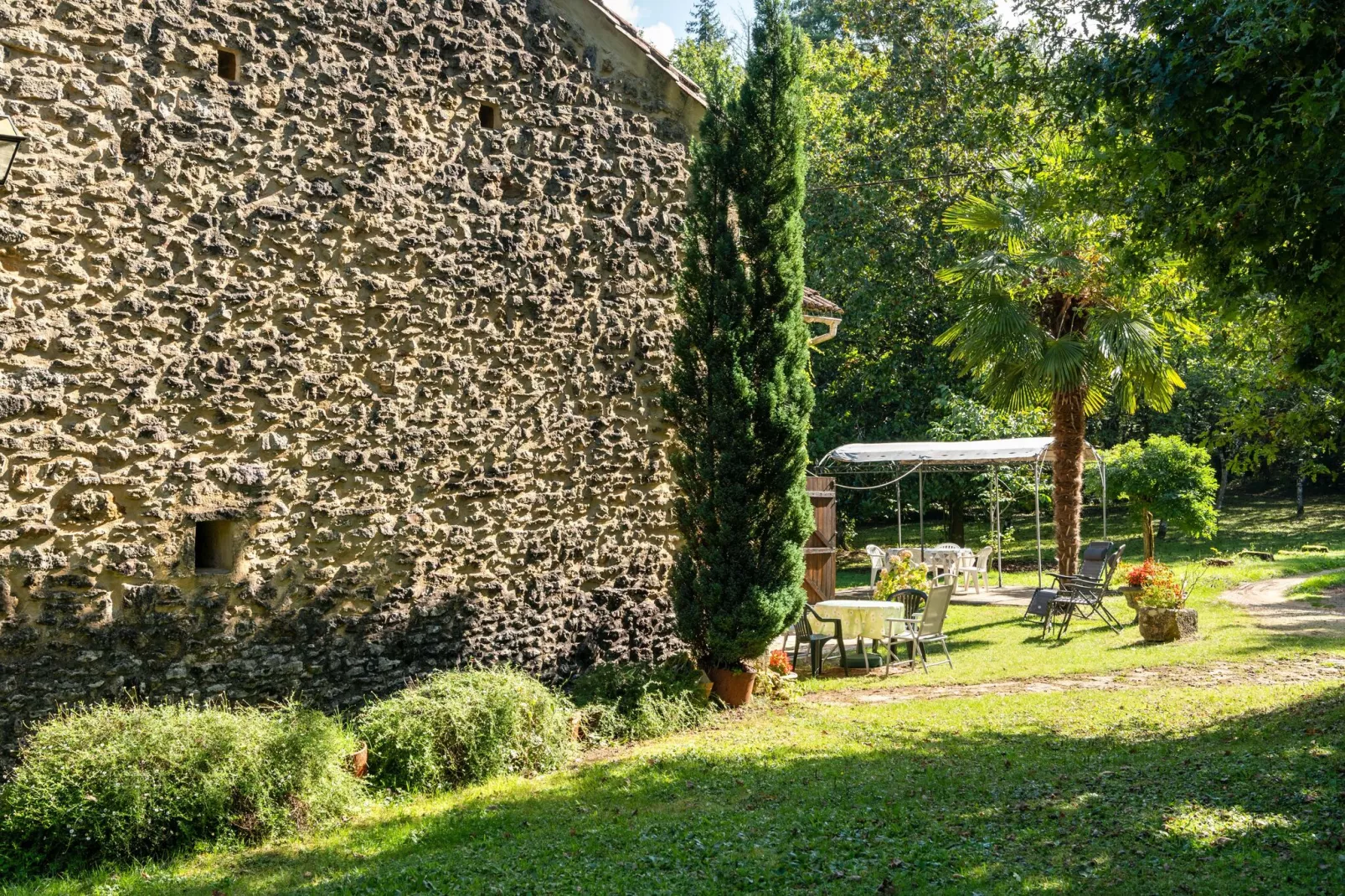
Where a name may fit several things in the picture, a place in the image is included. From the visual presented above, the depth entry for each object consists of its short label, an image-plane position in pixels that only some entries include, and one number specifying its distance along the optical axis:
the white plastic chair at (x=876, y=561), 17.11
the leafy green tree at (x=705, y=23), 47.19
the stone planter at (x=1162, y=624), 11.98
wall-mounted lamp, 5.48
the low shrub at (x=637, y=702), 8.10
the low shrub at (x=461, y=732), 6.76
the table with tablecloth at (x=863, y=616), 10.95
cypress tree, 8.62
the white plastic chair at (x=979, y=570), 17.58
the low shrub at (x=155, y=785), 5.43
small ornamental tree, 17.83
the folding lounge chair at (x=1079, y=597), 13.02
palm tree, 13.65
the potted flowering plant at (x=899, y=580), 13.51
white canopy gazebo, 16.26
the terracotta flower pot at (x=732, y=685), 8.92
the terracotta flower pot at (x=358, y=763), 6.63
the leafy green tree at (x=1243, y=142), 4.88
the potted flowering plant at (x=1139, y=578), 12.55
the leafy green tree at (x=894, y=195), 21.44
